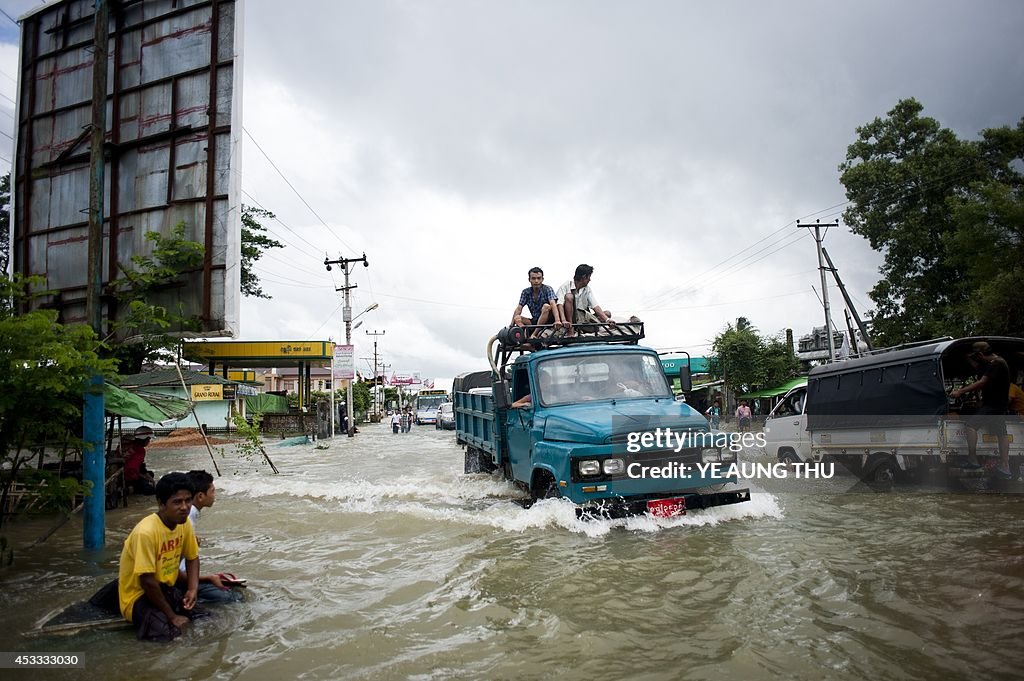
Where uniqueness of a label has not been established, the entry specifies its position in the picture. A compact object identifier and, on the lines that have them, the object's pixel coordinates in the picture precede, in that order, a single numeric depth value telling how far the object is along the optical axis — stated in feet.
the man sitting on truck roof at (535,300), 32.09
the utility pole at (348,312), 108.47
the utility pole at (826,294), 97.80
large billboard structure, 26.61
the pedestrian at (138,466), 36.32
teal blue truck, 21.33
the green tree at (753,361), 123.85
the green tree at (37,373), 16.55
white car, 119.05
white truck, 28.94
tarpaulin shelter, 28.76
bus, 147.74
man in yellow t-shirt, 13.56
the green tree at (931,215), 72.54
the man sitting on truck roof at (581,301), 31.35
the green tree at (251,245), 102.37
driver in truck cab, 25.59
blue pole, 21.33
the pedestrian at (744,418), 85.54
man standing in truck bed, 28.02
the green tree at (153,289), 22.86
